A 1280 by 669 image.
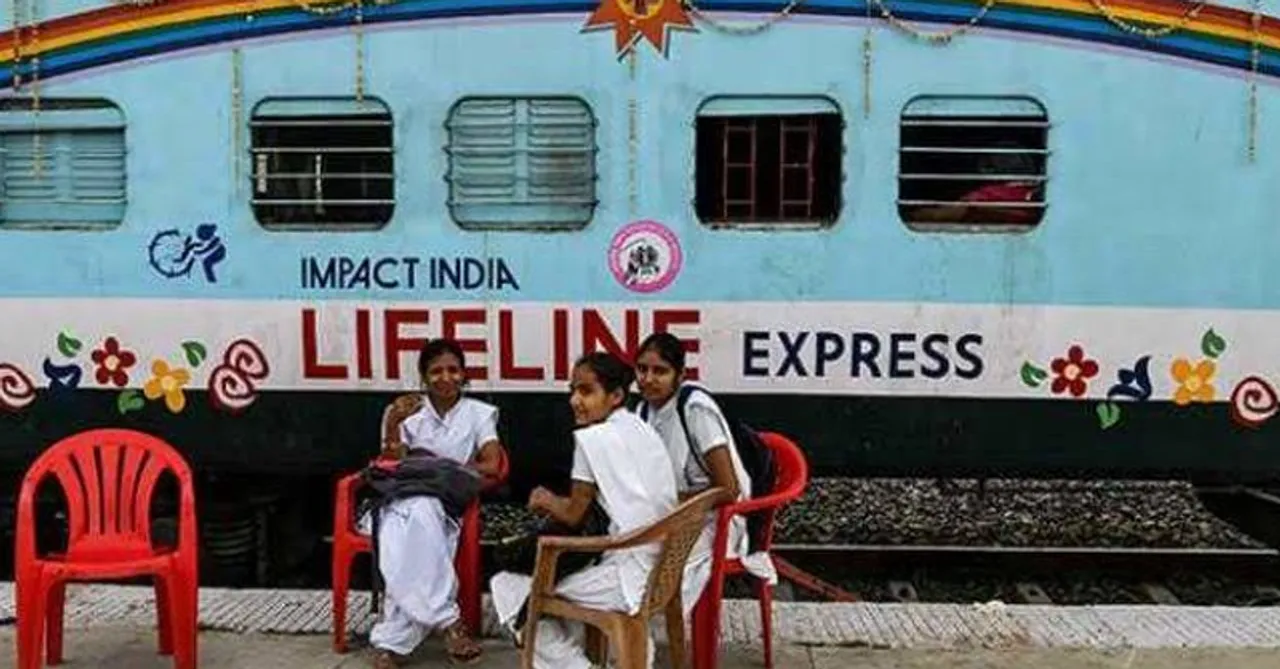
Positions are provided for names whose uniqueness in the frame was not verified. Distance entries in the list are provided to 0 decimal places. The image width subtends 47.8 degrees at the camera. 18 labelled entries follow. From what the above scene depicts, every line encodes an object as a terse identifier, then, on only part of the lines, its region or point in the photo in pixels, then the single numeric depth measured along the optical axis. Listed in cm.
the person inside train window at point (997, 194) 531
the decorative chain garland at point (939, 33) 529
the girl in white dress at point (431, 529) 441
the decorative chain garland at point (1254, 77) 527
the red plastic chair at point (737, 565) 415
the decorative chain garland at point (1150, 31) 527
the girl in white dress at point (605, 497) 383
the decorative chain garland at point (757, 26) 532
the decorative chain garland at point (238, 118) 549
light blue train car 531
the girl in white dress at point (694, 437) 421
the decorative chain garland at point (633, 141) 538
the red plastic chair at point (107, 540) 408
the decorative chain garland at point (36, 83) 559
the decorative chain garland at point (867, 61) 532
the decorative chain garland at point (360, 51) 546
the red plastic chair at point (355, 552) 457
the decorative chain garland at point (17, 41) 560
